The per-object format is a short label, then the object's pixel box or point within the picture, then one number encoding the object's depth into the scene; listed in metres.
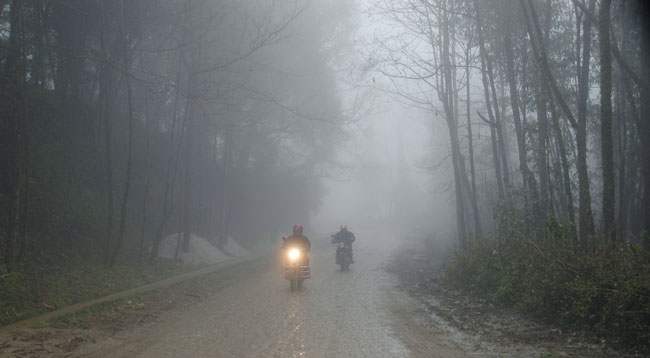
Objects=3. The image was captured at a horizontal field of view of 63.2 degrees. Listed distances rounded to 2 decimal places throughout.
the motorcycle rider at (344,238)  19.53
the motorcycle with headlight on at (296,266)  13.70
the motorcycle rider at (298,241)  14.56
